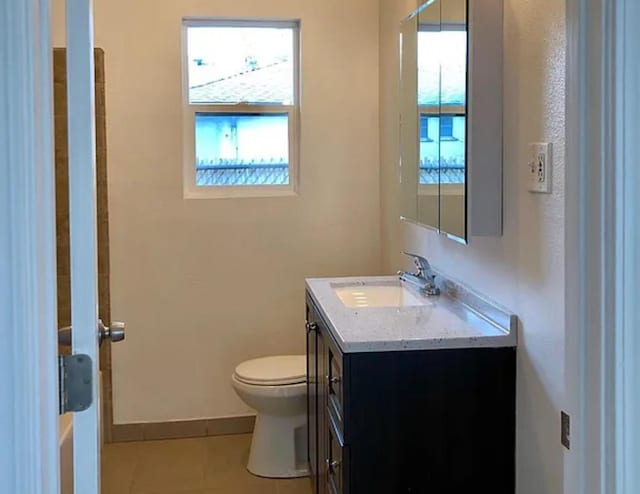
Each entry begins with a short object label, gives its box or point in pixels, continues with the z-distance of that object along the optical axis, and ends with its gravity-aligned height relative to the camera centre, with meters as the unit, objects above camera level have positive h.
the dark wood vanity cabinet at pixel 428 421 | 2.04 -0.60
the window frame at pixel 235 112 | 3.70 +0.42
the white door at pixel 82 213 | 1.05 -0.02
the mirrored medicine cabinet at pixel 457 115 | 2.17 +0.25
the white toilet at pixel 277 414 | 3.18 -0.91
